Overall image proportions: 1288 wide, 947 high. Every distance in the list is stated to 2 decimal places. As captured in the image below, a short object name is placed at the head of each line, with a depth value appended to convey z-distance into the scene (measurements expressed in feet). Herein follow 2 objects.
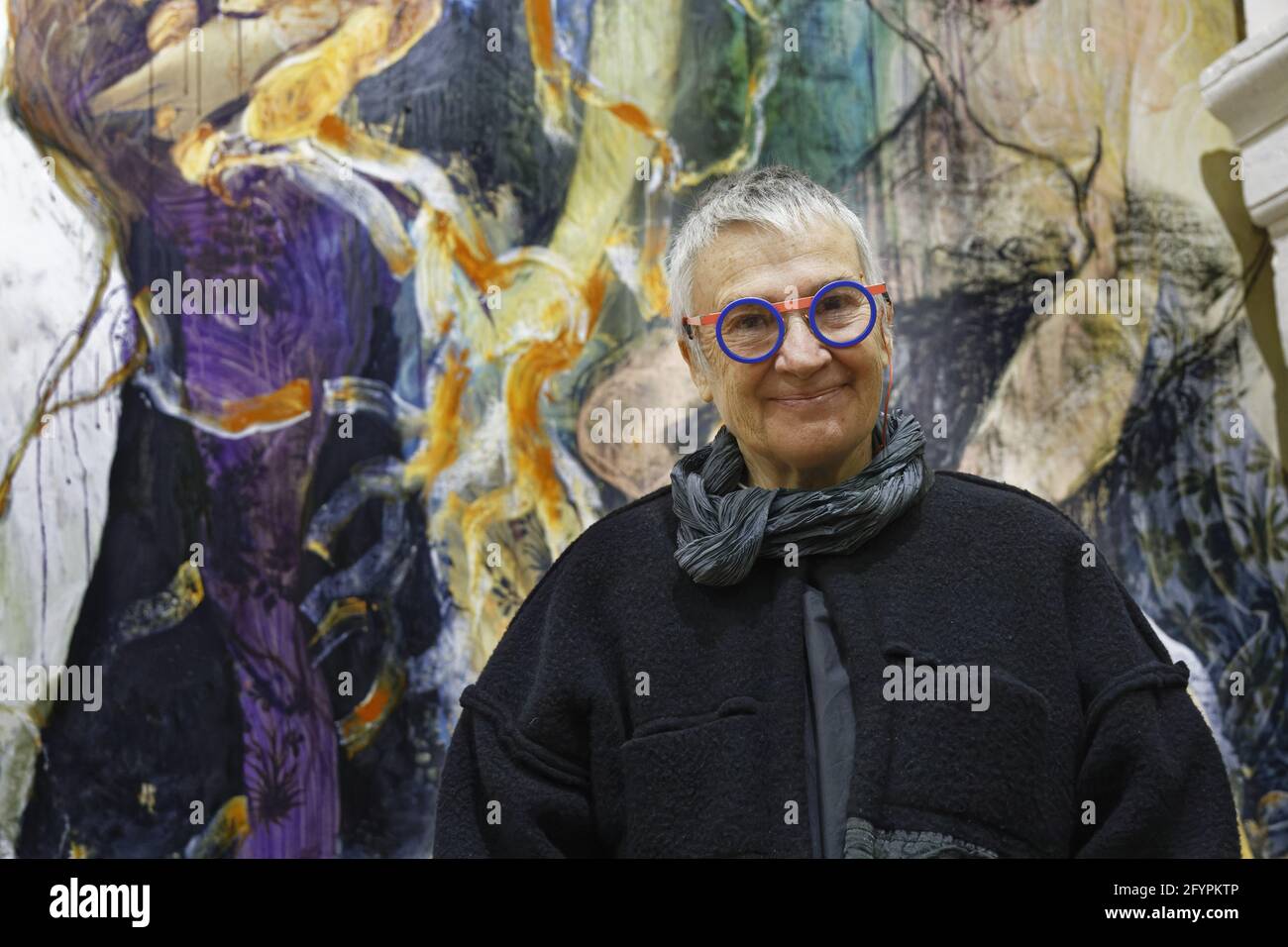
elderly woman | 3.96
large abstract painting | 8.87
